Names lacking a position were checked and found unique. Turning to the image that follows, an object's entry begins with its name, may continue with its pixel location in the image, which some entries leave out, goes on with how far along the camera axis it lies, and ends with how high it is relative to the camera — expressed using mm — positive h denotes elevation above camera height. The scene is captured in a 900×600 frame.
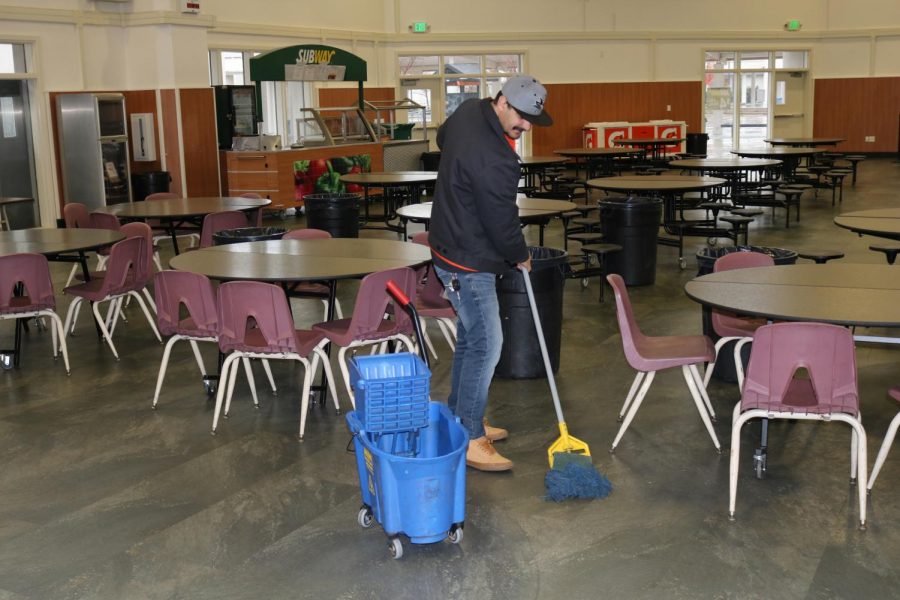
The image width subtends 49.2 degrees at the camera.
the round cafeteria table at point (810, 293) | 3902 -685
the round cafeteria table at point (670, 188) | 9570 -471
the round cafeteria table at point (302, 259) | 5109 -619
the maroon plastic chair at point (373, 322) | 4938 -888
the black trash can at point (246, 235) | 6699 -581
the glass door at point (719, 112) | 23672 +607
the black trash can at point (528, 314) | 5637 -986
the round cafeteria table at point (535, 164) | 12969 -287
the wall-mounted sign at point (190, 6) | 13616 +2011
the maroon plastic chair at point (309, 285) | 6340 -890
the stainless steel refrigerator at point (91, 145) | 12781 +143
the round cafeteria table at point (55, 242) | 6363 -571
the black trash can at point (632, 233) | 8531 -813
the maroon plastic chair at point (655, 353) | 4418 -974
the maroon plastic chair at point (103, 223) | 7954 -553
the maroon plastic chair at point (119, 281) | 6418 -843
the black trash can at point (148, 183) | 13531 -404
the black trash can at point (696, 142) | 22047 -98
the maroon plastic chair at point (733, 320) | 4922 -930
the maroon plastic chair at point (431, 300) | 5809 -927
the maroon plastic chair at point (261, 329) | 4770 -871
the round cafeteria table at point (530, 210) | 7837 -548
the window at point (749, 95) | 23625 +990
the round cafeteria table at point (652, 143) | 18464 -76
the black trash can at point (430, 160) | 16531 -252
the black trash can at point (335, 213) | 9781 -637
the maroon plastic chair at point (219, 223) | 7930 -581
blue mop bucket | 3400 -1173
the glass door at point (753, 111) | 23922 +604
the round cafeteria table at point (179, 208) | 8180 -478
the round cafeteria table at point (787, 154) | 14956 -284
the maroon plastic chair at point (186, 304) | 5078 -789
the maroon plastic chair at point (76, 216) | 8492 -521
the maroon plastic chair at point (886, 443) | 3792 -1197
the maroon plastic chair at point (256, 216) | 8867 -594
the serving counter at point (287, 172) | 13617 -310
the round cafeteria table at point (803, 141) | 17516 -126
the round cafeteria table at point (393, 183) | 10641 -389
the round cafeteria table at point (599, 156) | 16250 -268
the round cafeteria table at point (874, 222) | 6324 -610
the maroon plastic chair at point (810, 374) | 3623 -903
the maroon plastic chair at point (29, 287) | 5977 -790
